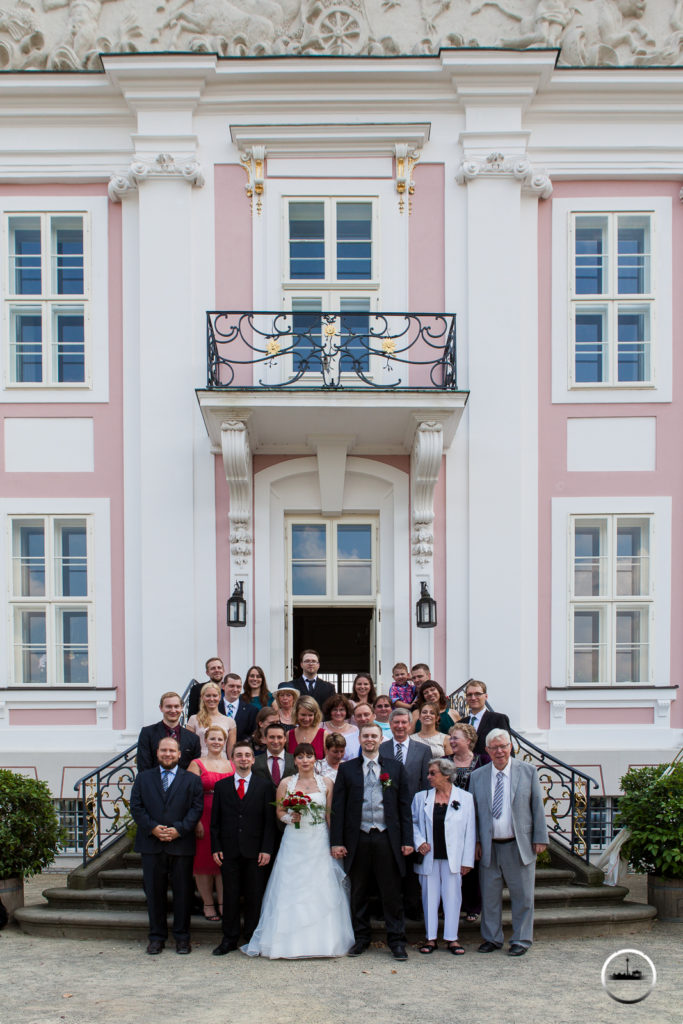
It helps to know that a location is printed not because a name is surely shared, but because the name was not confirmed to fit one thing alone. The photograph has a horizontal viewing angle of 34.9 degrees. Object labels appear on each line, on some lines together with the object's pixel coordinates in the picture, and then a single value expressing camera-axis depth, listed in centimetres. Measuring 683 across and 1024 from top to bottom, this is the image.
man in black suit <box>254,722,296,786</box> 821
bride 771
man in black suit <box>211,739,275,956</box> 788
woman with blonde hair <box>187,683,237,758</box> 896
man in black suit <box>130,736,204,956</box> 795
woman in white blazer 787
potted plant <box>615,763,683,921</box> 893
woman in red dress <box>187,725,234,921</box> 826
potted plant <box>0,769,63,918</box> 891
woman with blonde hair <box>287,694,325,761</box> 847
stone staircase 846
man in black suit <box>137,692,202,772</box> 857
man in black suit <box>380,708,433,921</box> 823
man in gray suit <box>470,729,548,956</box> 798
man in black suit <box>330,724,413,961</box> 780
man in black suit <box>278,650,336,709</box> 994
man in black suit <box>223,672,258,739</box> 947
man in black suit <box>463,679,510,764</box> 895
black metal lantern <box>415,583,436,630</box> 1170
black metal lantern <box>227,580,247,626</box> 1168
